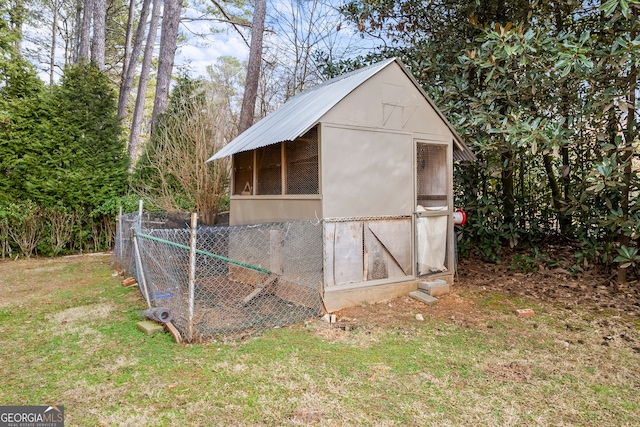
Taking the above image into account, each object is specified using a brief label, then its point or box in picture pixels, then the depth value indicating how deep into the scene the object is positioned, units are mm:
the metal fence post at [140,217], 6142
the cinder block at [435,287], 5422
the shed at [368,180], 4840
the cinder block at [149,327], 4059
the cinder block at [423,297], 5199
